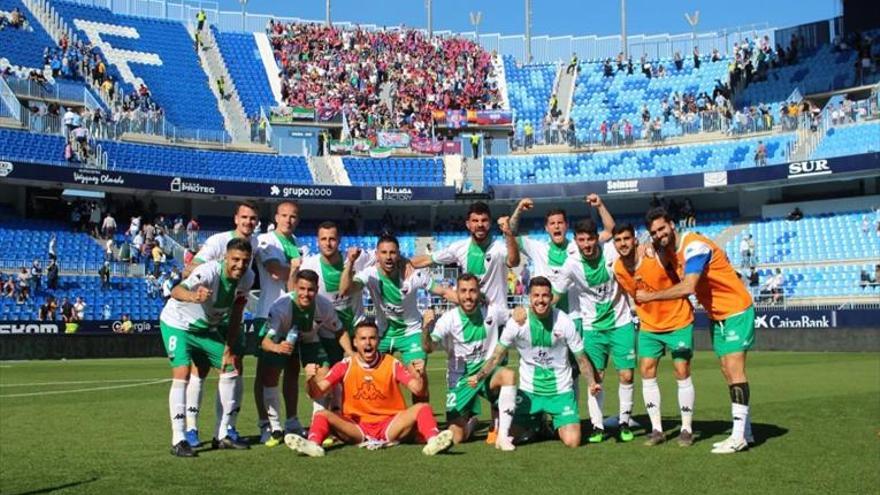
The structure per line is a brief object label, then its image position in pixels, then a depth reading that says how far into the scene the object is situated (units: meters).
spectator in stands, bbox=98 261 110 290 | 43.09
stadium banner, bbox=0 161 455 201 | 44.16
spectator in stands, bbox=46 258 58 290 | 41.66
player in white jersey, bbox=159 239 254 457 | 11.03
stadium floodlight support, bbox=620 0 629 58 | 66.44
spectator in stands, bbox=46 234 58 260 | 42.69
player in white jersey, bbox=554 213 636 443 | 12.30
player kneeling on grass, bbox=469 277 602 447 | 11.59
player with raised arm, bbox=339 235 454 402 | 12.84
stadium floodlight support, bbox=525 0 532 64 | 67.69
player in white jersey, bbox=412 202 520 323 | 12.85
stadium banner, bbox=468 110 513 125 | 59.97
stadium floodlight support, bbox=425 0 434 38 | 69.02
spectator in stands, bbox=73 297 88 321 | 39.59
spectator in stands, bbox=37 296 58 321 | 38.53
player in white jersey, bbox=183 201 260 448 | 11.28
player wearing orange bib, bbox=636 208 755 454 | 10.66
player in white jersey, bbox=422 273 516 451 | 12.10
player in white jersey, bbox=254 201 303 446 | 12.12
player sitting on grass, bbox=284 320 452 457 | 11.32
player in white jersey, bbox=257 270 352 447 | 11.55
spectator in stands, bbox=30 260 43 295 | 40.97
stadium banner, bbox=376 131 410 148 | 57.03
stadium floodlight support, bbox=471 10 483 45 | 69.44
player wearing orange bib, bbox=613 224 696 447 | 11.45
